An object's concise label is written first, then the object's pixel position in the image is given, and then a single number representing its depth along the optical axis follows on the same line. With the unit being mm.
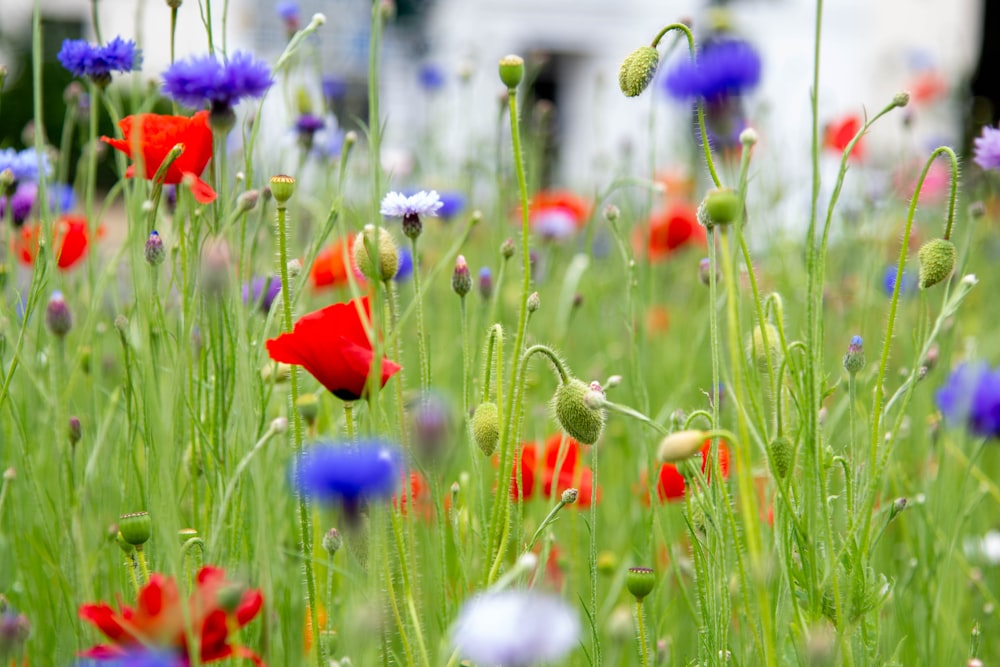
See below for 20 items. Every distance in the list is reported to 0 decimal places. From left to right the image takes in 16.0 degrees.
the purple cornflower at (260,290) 1574
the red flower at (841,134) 2397
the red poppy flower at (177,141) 1381
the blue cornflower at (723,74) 1470
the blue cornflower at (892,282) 1763
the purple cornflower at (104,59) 1451
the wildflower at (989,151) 1428
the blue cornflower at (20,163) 1592
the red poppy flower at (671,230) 2224
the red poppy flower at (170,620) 1235
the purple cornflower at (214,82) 1369
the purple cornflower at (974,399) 1437
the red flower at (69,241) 1572
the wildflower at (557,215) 2150
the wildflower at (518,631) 1175
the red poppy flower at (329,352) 1320
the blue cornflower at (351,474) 1216
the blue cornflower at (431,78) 2843
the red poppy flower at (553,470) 1486
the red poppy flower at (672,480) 1449
